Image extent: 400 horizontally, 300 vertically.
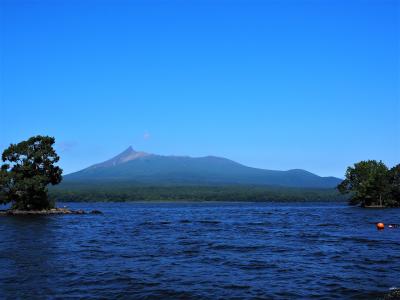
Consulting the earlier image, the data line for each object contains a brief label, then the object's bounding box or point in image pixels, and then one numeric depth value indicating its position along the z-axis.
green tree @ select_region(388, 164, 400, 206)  143.25
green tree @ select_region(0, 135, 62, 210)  95.81
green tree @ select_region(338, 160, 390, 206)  137.38
